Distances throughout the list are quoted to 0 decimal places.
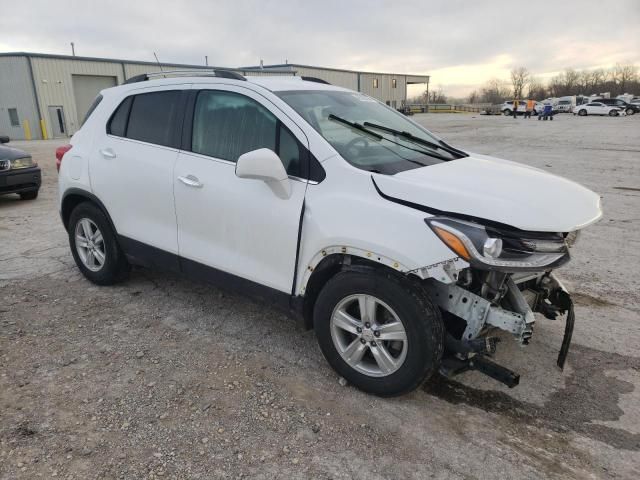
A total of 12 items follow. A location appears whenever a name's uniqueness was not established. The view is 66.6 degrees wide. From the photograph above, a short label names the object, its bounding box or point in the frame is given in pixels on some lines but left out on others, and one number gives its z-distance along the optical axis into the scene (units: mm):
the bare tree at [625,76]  97750
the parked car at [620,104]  46125
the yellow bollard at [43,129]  29266
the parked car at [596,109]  46000
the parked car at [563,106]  53656
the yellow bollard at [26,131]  28656
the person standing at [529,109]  47906
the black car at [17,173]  8461
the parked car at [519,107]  49806
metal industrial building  28516
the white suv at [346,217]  2664
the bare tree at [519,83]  109375
